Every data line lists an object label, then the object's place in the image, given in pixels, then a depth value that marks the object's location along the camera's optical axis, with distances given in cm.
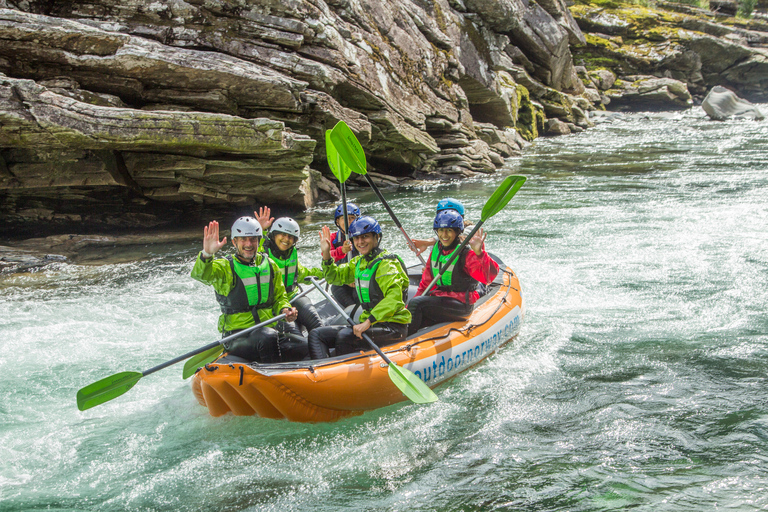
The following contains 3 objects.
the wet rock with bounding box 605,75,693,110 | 3219
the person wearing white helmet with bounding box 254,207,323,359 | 502
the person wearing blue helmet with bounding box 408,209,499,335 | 508
